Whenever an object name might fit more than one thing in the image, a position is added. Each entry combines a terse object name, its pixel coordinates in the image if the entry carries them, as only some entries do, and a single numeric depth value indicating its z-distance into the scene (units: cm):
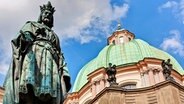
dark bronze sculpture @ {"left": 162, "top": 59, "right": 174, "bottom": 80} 2830
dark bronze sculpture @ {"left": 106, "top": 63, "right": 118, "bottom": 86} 2792
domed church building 2808
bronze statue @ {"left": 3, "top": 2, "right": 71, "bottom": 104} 543
